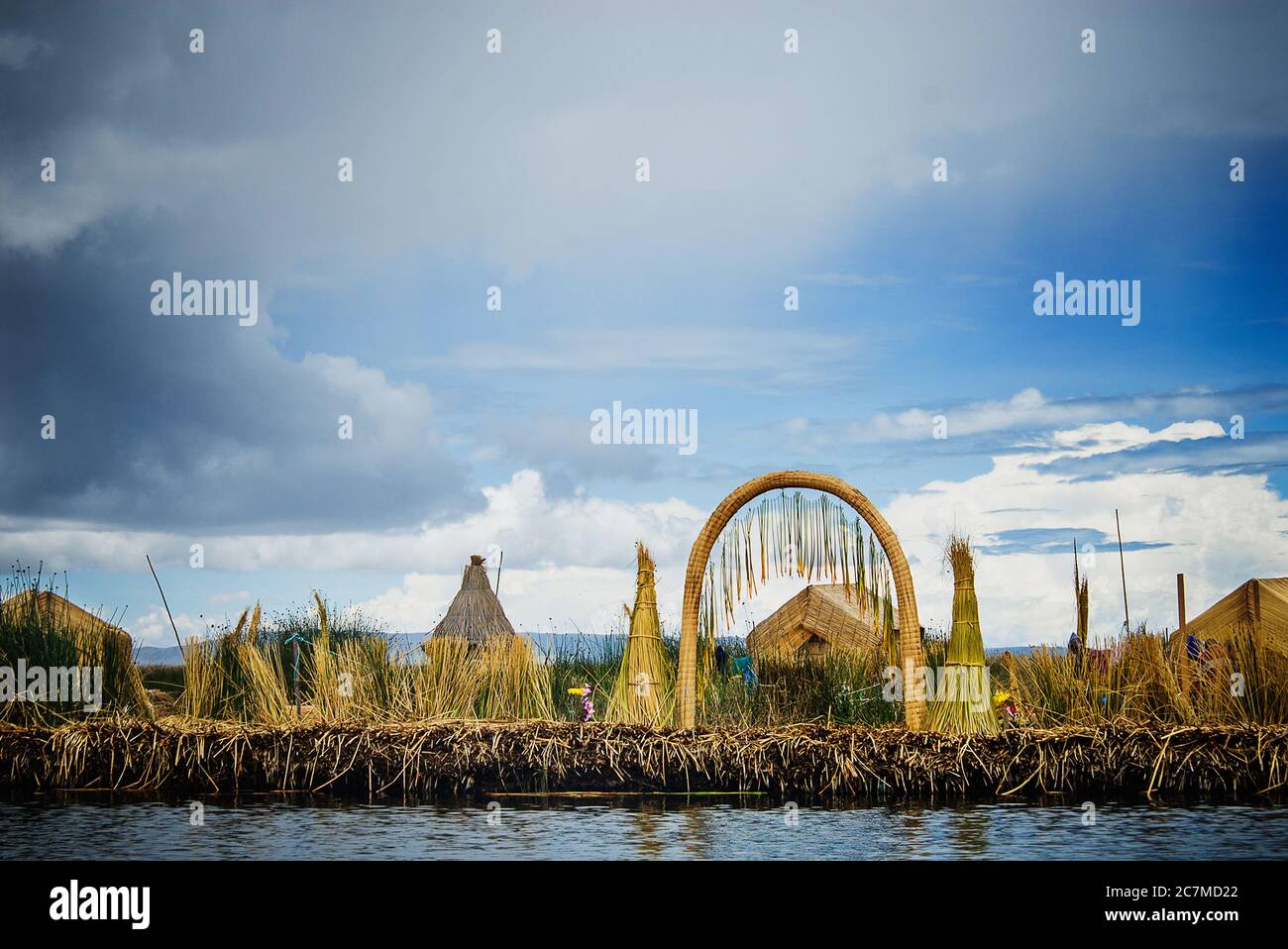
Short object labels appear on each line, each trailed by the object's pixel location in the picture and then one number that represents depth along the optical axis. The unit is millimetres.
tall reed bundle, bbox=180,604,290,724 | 11969
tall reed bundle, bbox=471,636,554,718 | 12414
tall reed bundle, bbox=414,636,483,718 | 12086
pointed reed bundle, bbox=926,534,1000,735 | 11219
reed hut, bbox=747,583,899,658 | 22656
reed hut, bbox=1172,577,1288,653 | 20627
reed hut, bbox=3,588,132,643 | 13172
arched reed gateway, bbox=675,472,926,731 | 11234
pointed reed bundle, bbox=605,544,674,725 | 11773
